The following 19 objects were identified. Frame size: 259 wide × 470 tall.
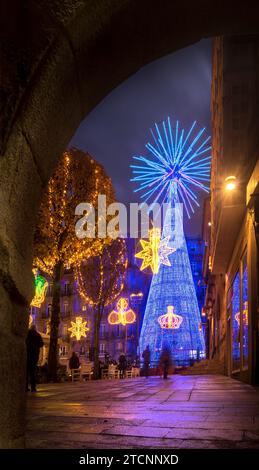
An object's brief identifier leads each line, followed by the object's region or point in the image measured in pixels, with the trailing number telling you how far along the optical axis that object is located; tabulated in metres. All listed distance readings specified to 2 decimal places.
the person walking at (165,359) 23.56
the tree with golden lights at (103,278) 30.92
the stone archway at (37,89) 2.62
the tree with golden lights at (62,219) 20.22
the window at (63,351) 61.53
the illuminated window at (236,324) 17.86
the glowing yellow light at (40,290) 24.89
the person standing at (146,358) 28.34
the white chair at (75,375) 23.61
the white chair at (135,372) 33.72
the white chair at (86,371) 26.62
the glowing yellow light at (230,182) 13.92
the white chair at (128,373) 32.31
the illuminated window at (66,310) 72.55
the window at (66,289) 73.03
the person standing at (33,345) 12.95
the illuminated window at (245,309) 14.55
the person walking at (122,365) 31.42
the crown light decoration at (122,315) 36.31
